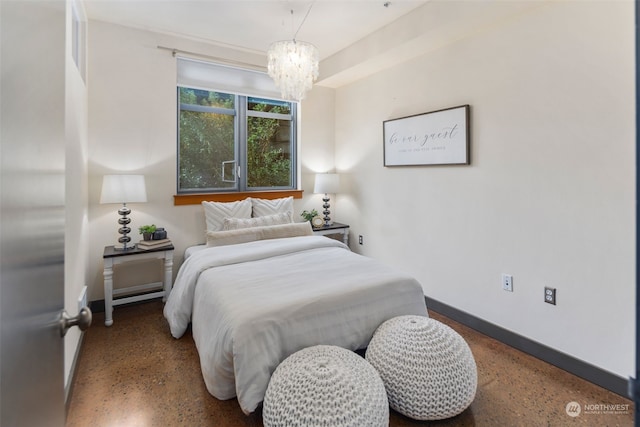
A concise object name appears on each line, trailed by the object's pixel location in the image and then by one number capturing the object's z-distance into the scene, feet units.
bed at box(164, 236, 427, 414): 5.54
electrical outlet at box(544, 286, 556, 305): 7.34
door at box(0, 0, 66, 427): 1.63
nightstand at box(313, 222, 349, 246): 13.01
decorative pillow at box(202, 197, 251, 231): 11.09
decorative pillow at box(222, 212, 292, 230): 10.73
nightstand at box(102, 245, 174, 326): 9.07
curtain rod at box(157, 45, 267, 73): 10.84
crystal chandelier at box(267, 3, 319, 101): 8.45
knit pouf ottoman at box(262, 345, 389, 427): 4.52
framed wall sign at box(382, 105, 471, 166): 9.14
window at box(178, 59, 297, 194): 11.70
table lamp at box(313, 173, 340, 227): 13.34
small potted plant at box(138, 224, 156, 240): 10.06
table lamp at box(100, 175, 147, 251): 9.15
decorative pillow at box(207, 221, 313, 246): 10.00
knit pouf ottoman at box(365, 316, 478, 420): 5.36
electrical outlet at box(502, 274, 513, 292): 8.19
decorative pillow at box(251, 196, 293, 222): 12.01
